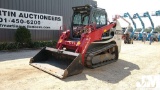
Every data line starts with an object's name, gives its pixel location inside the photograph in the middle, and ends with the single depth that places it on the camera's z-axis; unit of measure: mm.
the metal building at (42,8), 8606
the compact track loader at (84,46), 4342
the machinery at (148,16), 18855
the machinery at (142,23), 19363
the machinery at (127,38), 14188
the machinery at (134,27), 19414
